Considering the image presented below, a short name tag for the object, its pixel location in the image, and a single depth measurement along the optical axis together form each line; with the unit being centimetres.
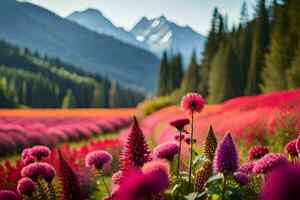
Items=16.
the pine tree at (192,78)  6836
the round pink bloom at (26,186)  351
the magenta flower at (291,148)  374
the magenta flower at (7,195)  305
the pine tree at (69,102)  11349
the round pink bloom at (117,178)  316
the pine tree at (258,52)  5394
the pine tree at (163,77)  8525
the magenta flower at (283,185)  125
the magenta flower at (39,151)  412
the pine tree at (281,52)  4200
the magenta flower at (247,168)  340
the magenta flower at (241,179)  298
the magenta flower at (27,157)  428
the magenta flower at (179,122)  339
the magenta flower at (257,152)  373
